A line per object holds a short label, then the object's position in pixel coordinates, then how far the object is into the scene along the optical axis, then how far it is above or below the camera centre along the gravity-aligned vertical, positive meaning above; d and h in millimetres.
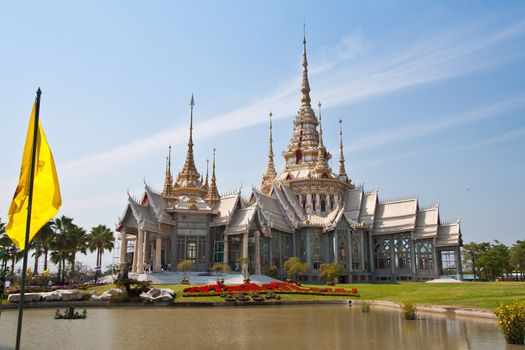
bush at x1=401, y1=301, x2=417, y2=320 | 22297 -2033
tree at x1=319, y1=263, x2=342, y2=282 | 50750 -375
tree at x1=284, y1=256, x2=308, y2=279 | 50844 -31
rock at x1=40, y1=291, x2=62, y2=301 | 30438 -1659
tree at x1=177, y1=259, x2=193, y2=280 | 47531 +150
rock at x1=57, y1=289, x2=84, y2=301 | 30797 -1622
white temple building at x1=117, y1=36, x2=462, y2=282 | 52500 +4479
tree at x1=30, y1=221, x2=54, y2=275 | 47312 +2697
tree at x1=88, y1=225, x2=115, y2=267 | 55719 +3112
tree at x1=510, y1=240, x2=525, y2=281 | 71062 +1108
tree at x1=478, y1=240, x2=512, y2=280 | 63875 +263
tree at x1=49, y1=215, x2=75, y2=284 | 49500 +2790
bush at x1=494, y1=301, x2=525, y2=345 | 14438 -1628
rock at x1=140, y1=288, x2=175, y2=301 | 31038 -1683
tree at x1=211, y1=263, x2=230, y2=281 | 47812 -76
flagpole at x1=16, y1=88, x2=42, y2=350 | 8781 +1255
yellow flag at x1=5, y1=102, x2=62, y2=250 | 9922 +1513
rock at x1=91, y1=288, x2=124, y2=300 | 31277 -1610
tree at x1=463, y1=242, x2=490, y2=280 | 75625 +2115
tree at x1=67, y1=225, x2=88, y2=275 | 50312 +2630
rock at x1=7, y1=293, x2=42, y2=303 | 29078 -1670
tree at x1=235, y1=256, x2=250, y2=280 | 47938 +195
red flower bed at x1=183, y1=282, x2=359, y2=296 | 34594 -1653
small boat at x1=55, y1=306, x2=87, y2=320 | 22672 -2117
